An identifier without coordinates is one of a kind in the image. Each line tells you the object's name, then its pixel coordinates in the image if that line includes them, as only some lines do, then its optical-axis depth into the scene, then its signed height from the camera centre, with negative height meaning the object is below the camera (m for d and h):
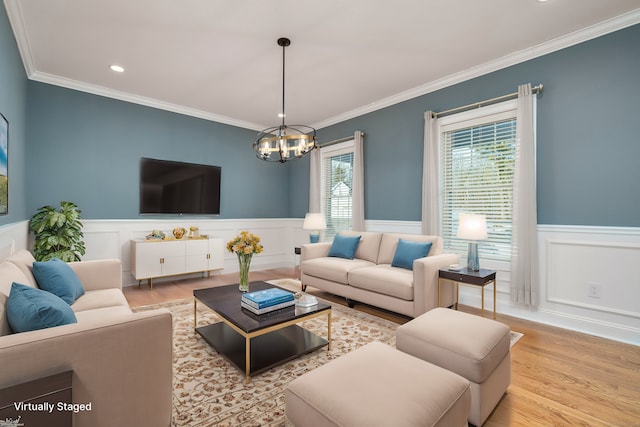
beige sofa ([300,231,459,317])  2.86 -0.66
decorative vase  2.70 -0.51
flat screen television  4.56 +0.45
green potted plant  3.34 -0.20
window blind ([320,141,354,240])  5.18 +0.52
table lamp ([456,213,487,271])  2.97 -0.18
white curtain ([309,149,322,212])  5.56 +0.62
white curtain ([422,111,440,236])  3.84 +0.45
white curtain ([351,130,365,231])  4.75 +0.47
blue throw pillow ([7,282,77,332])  1.26 -0.42
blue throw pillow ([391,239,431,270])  3.31 -0.43
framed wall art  2.38 +0.42
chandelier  2.82 +0.70
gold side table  2.80 -0.61
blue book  2.21 -0.64
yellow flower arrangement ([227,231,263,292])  2.69 -0.32
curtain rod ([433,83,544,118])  3.03 +1.29
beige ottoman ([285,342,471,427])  1.06 -0.71
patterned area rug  1.64 -1.10
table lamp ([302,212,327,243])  4.71 -0.12
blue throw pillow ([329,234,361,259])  3.99 -0.44
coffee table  2.02 -1.02
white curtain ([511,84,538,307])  3.01 +0.04
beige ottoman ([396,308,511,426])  1.52 -0.74
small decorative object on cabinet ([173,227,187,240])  4.57 -0.28
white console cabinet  4.19 -0.63
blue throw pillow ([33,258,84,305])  2.05 -0.46
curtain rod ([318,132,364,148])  5.01 +1.30
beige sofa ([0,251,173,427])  1.10 -0.59
